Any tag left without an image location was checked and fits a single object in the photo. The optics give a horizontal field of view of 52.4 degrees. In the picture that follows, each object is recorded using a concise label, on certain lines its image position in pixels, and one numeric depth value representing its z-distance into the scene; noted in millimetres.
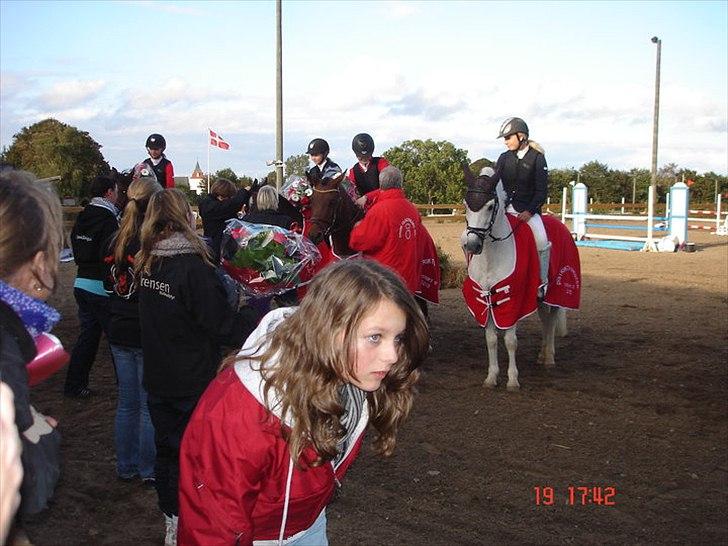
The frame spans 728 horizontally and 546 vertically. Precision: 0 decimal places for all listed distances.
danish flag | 20266
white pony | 7023
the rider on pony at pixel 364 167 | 8461
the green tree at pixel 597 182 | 51625
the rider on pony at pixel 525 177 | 7918
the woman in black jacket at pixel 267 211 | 6715
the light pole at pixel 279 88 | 15148
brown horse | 7184
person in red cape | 7156
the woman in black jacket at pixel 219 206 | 8000
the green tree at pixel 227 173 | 28534
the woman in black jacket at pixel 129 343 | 4426
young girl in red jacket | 2064
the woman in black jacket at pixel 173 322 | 3605
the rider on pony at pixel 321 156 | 8453
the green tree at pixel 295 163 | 28284
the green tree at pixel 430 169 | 40625
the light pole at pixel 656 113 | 26594
